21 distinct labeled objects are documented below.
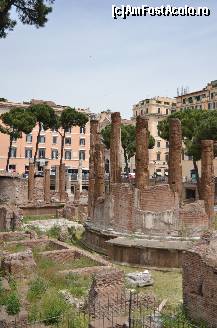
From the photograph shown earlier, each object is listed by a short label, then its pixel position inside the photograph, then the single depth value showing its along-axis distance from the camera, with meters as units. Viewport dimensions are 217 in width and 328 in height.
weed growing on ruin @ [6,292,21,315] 9.19
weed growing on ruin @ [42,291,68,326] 8.94
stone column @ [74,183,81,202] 38.09
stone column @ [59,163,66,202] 38.72
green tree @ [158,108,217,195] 36.72
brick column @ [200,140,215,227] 18.41
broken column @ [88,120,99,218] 22.20
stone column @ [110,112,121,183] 20.39
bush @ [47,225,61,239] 21.88
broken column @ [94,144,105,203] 21.09
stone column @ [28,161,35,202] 36.88
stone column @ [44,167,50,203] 37.94
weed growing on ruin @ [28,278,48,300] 10.74
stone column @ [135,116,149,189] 18.16
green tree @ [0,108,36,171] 44.66
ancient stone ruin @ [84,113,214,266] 16.67
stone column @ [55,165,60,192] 48.48
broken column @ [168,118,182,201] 18.14
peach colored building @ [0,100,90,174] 57.81
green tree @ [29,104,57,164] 47.22
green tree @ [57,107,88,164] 47.91
